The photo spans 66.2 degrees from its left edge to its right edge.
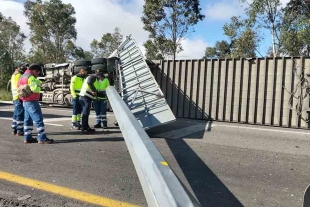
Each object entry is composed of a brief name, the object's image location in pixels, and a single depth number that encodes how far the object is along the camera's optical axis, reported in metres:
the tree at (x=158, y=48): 18.77
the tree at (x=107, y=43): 31.56
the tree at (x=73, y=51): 28.07
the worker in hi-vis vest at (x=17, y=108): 5.22
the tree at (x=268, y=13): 13.85
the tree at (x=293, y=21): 14.23
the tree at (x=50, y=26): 24.66
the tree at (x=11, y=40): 29.62
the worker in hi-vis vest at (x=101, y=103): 6.30
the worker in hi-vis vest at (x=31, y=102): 4.51
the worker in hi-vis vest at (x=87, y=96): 5.64
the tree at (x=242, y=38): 15.79
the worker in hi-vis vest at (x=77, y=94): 6.01
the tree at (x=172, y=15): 17.69
